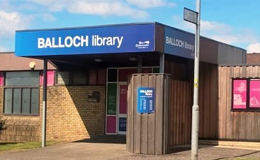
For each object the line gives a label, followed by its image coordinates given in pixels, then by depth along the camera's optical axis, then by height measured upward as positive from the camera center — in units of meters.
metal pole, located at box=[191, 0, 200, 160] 12.80 -0.53
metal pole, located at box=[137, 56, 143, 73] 16.62 +1.10
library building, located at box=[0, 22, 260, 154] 15.32 +0.31
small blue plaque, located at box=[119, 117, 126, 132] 21.02 -1.27
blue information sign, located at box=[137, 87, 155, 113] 15.24 -0.14
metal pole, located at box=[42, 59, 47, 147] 18.31 -0.65
